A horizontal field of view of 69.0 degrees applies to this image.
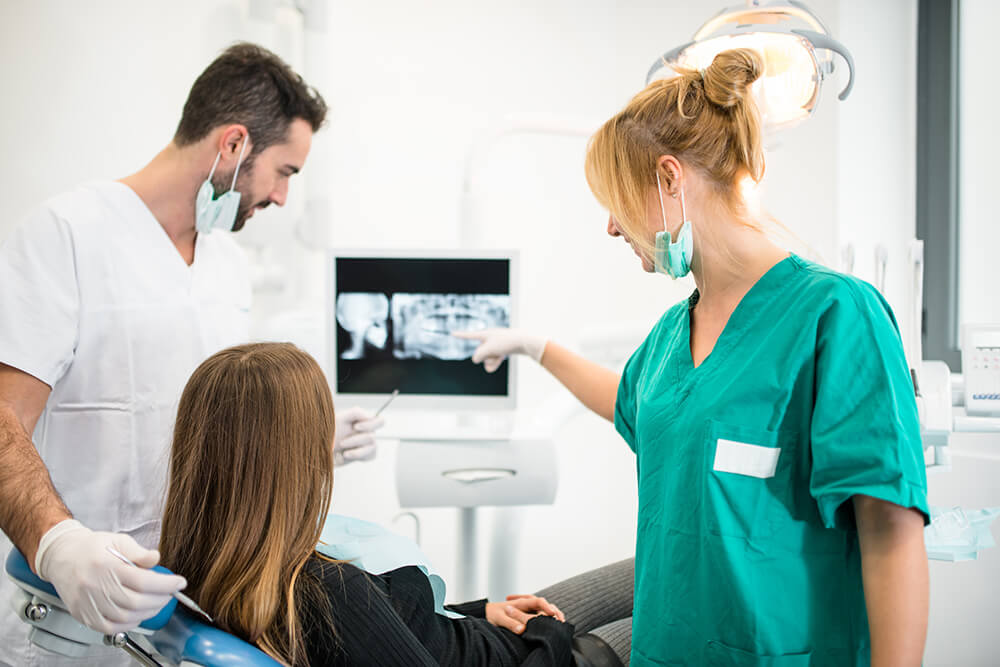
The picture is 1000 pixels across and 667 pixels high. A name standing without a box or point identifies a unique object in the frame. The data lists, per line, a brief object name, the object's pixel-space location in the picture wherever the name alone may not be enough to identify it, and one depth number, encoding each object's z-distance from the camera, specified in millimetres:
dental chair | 777
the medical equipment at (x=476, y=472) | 1743
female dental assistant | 846
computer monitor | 1771
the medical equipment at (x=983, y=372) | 1684
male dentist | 1189
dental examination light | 1182
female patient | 907
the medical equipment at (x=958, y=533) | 1366
